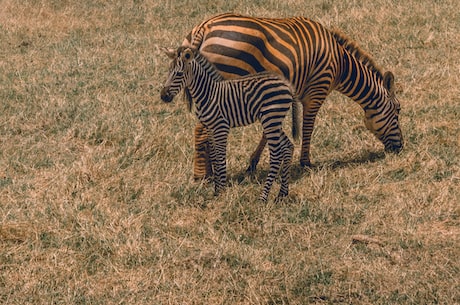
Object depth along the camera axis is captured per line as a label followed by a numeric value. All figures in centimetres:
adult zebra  1630
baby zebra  1511
